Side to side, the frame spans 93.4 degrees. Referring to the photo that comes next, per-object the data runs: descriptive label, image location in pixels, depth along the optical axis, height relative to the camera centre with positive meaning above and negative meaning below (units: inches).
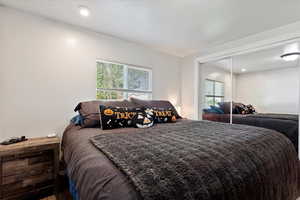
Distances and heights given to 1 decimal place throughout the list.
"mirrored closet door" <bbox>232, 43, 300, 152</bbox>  88.5 +6.9
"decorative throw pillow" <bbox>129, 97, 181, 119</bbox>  90.4 -4.1
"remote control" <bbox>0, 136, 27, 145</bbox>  60.5 -19.5
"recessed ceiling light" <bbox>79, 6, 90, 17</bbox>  72.4 +45.5
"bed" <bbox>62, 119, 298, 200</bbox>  23.2 -14.1
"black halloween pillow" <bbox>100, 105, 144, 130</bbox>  66.4 -9.4
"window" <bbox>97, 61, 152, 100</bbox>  101.0 +12.7
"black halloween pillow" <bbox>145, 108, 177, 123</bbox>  81.6 -10.1
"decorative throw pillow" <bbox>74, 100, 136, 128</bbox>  69.1 -7.6
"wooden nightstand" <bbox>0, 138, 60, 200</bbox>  54.6 -30.3
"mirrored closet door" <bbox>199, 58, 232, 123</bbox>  118.0 +7.2
